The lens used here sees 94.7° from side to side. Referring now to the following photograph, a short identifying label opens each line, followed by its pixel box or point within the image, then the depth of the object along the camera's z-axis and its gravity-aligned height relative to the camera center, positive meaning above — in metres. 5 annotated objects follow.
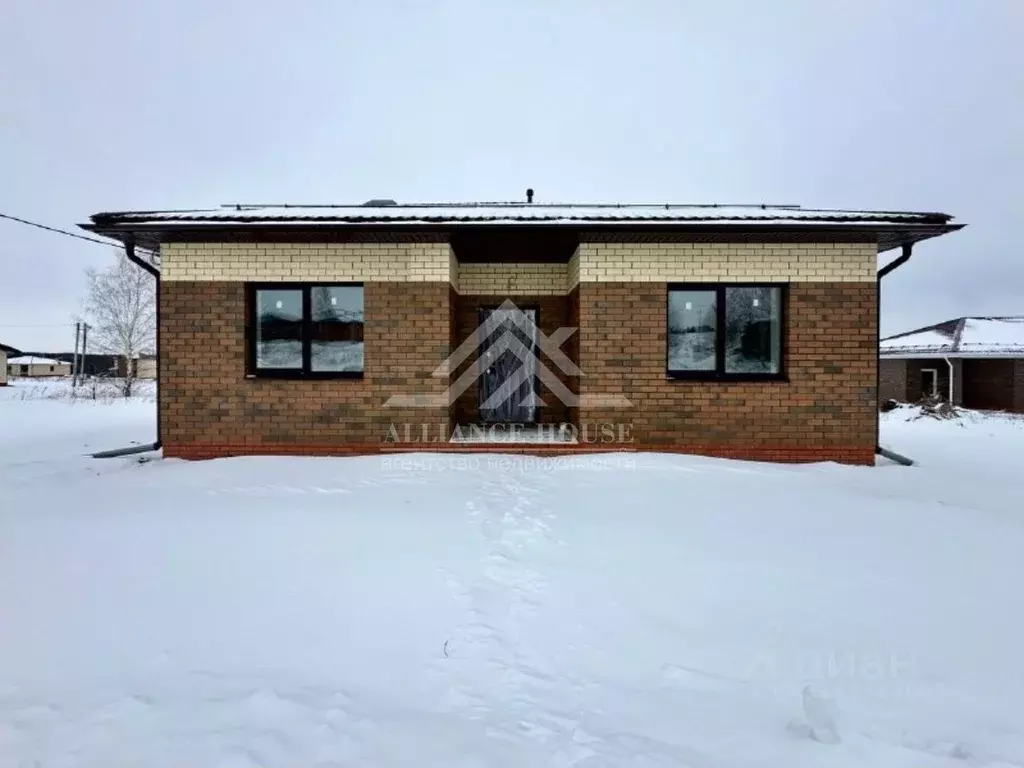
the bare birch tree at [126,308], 20.33 +3.01
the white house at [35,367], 50.28 +1.06
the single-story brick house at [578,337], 6.06 +0.58
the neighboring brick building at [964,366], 16.31 +0.70
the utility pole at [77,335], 26.05 +2.40
